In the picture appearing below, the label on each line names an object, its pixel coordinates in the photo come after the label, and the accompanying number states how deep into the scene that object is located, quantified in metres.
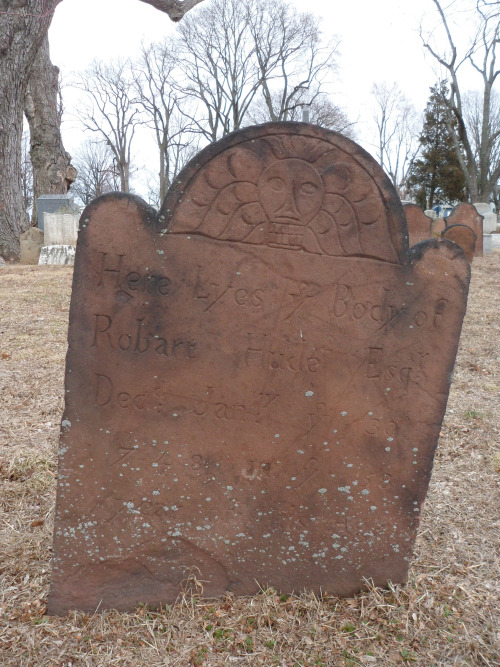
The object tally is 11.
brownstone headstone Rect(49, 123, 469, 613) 2.14
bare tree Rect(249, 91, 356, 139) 34.53
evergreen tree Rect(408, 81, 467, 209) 37.44
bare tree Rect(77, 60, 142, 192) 37.59
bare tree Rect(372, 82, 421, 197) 47.79
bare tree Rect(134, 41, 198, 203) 35.12
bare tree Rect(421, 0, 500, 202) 26.09
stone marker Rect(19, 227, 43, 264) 12.75
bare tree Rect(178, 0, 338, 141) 29.95
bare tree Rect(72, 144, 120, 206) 50.97
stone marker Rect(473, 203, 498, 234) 23.05
